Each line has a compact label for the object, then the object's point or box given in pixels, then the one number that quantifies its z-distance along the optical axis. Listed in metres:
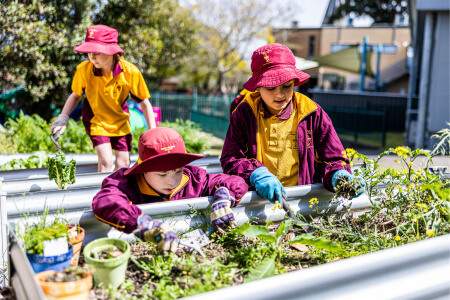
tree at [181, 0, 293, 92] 26.50
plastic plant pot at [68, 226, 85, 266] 1.85
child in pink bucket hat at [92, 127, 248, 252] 1.93
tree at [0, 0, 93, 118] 8.66
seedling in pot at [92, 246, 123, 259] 1.71
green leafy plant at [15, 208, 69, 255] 1.68
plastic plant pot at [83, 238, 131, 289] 1.62
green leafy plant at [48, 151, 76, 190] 2.89
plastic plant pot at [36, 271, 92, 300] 1.44
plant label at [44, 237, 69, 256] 1.64
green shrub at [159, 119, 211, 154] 6.73
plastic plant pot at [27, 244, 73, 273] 1.65
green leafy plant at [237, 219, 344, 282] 1.94
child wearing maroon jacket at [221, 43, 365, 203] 2.79
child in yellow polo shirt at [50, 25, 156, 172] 4.06
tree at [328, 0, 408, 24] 45.68
